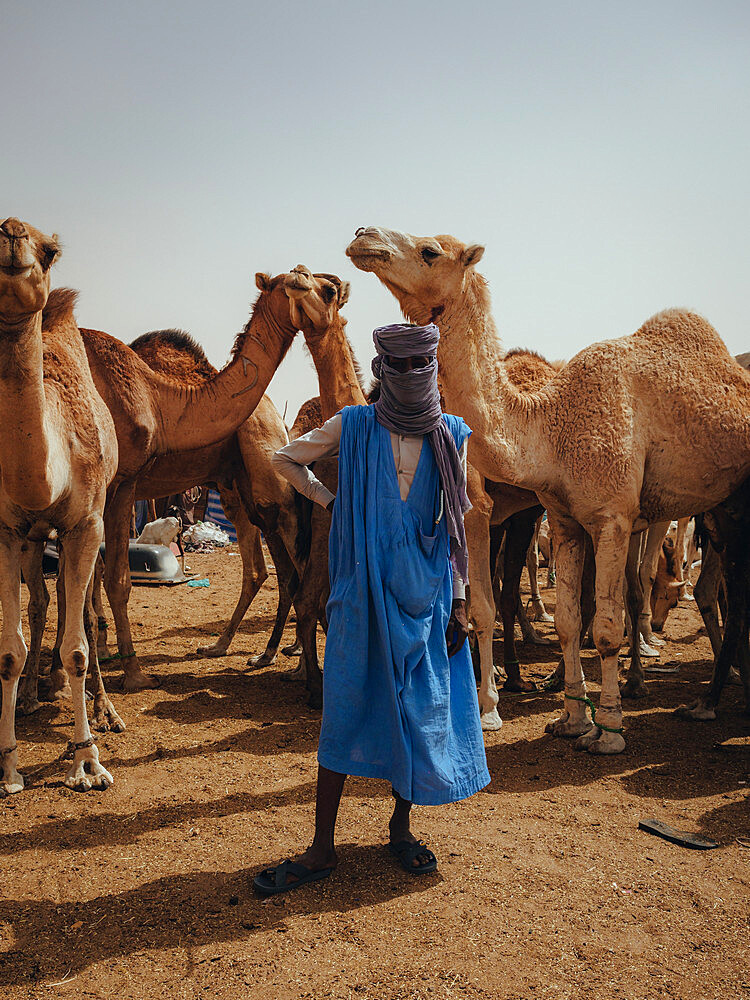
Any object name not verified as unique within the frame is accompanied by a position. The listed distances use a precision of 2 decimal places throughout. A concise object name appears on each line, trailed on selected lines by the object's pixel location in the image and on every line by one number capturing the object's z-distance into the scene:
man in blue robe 3.19
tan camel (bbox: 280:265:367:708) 5.96
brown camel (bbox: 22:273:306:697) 6.20
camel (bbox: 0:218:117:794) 3.63
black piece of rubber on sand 3.76
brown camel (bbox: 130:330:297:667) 6.99
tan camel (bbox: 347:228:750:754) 4.97
